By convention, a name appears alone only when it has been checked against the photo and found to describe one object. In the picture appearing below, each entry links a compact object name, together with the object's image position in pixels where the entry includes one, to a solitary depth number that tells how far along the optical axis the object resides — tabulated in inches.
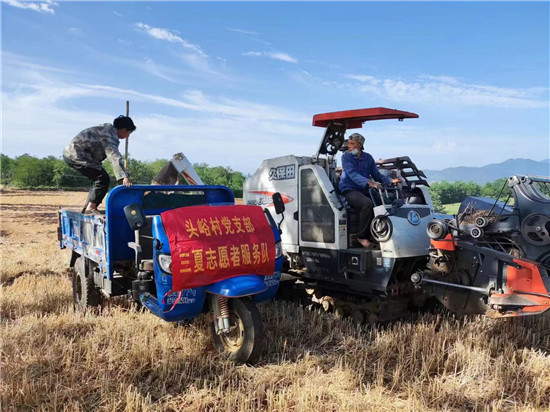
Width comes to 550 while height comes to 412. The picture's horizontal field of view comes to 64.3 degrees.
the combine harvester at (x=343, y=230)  215.2
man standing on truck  245.9
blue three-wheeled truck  163.9
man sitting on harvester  229.5
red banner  163.0
